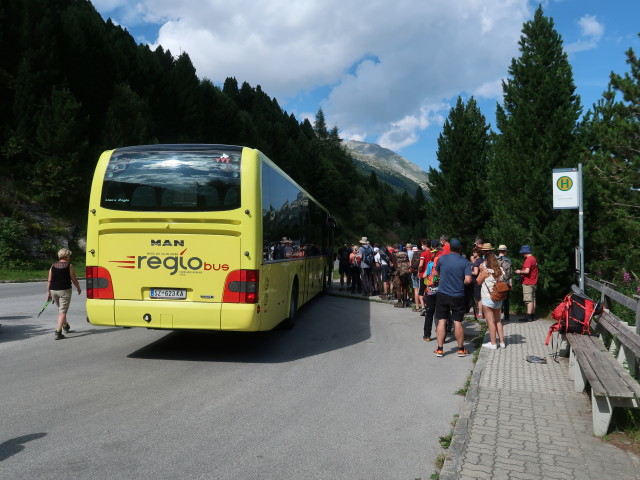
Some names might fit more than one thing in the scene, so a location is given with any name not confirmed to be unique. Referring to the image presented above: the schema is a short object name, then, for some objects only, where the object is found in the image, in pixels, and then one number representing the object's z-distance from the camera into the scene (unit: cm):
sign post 948
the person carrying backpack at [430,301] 952
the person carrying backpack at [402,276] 1462
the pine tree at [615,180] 1156
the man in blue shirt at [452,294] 832
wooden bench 447
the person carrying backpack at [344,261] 2122
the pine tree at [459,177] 2080
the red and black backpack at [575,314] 678
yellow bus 752
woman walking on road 952
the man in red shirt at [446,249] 935
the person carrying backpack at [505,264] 1070
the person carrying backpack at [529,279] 1166
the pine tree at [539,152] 1217
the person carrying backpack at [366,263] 1812
